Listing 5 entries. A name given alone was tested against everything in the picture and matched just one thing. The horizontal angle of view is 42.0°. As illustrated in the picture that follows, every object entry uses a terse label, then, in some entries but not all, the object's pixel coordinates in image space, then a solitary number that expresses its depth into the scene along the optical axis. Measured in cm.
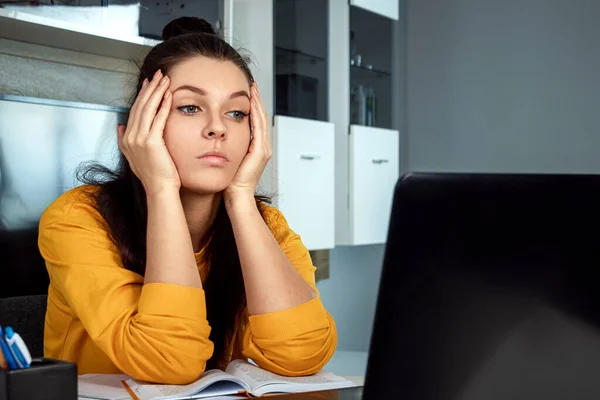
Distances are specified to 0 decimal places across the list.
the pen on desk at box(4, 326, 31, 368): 65
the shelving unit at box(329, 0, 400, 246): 329
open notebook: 95
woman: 110
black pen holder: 63
